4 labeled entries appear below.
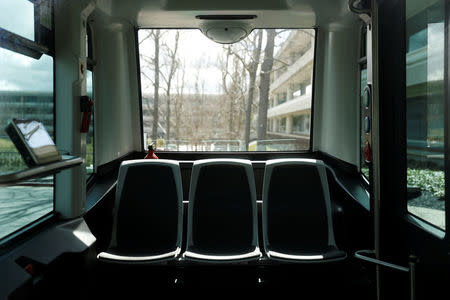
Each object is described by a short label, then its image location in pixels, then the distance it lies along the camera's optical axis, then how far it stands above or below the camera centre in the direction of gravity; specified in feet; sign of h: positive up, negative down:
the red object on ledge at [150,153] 11.73 -0.38
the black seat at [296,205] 8.93 -1.55
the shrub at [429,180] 4.76 -0.56
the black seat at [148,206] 8.98 -1.56
